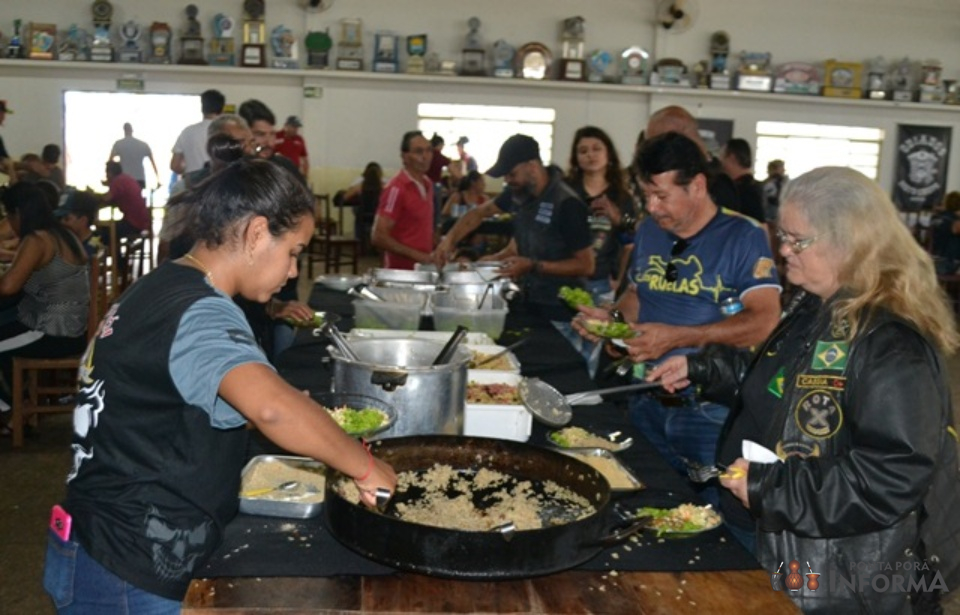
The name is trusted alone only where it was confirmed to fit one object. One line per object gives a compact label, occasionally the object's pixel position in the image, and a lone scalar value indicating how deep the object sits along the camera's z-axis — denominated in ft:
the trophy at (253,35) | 39.42
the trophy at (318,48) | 39.58
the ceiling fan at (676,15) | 40.78
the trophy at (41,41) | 38.58
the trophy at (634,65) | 41.14
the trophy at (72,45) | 38.70
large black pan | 4.71
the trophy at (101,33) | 38.68
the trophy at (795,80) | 42.04
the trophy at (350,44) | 39.99
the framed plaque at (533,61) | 40.68
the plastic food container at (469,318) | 10.94
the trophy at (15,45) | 38.56
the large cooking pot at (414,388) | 6.54
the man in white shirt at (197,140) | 19.84
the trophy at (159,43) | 38.91
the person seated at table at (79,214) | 17.61
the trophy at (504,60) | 40.70
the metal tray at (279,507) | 5.88
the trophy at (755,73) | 41.63
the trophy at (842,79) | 42.14
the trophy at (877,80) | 42.24
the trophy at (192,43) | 39.17
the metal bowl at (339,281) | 15.26
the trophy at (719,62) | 41.42
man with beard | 14.35
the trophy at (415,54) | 40.37
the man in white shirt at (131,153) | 36.86
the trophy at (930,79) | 42.68
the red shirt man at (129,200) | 28.55
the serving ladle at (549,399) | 7.71
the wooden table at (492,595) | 4.86
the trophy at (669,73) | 40.91
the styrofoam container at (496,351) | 9.29
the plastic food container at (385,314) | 11.12
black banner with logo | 43.42
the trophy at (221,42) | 39.47
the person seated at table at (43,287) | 15.10
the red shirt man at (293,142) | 36.29
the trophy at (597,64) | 41.09
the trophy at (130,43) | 38.91
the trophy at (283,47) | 39.68
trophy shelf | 39.09
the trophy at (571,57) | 40.70
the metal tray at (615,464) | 6.61
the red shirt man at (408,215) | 16.75
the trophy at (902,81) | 42.39
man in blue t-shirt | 9.01
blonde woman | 5.55
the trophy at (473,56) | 40.42
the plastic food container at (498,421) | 7.33
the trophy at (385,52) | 40.29
